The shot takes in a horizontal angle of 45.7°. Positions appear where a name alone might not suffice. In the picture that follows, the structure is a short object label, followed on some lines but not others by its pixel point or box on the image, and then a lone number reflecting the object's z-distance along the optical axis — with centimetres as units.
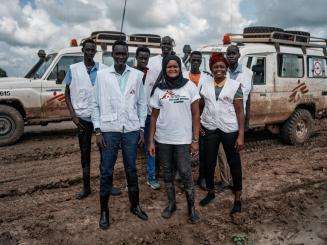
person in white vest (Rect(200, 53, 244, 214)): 425
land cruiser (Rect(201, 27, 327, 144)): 727
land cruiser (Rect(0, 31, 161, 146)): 793
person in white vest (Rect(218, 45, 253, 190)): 489
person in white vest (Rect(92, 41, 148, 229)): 389
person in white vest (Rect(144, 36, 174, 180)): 491
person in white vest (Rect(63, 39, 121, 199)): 452
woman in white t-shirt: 399
